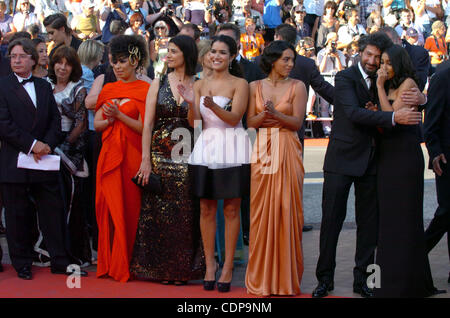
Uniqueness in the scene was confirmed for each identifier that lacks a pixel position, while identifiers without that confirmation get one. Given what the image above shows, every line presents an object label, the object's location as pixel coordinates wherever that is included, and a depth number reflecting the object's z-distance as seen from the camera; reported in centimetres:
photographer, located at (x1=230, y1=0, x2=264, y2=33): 1605
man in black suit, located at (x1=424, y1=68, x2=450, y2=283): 632
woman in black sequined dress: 631
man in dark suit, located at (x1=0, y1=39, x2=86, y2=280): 653
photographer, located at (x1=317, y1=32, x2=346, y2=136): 1609
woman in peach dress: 587
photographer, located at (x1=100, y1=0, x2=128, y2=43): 1321
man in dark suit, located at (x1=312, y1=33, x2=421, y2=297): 582
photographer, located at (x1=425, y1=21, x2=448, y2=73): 1677
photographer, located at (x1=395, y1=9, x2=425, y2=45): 1733
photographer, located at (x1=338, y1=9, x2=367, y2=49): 1701
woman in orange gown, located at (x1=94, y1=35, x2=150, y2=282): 651
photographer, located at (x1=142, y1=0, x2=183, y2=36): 1398
